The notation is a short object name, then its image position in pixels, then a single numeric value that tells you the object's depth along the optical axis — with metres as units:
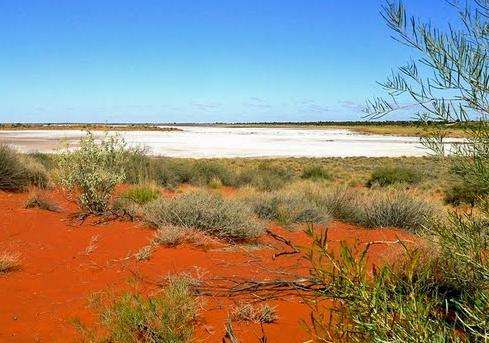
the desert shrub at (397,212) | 10.06
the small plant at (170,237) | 7.41
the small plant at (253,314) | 4.69
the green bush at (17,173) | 12.67
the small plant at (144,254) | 6.71
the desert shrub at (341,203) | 10.98
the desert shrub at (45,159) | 17.90
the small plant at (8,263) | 6.11
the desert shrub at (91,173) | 9.69
